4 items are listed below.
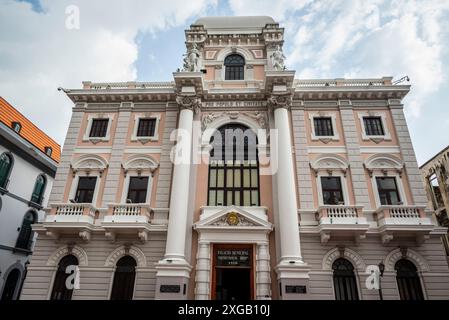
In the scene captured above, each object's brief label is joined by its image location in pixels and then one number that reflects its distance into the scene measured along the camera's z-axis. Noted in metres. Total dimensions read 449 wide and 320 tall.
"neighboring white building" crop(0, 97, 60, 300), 21.33
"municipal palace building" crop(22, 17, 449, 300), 14.58
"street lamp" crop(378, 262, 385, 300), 12.66
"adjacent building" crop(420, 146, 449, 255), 27.11
